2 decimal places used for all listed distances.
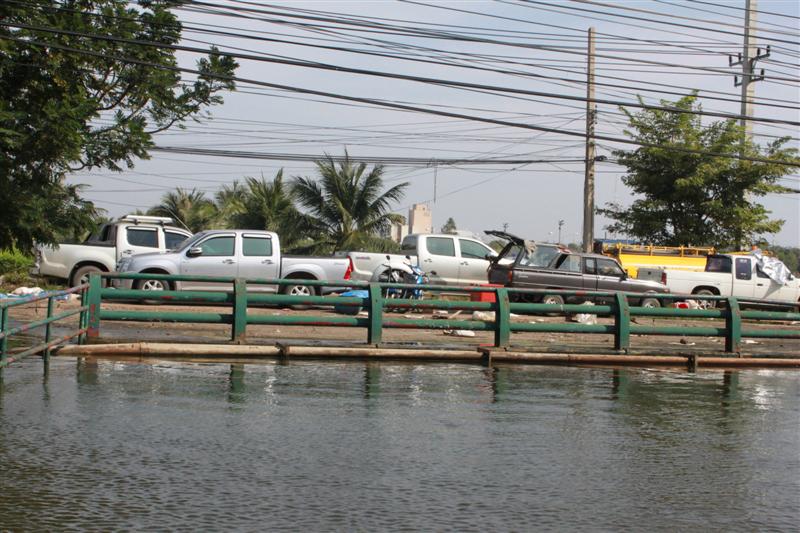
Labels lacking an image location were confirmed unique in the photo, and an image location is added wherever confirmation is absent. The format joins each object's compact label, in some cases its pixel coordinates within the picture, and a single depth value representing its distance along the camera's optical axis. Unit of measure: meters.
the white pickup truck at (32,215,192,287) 23.09
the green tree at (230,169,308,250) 41.44
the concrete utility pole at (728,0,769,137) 34.50
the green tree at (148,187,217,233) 49.19
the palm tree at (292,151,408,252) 39.69
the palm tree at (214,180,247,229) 48.22
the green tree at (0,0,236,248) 19.78
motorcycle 23.52
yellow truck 30.95
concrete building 85.69
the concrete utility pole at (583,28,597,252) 35.72
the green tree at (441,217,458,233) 93.84
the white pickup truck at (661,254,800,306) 28.91
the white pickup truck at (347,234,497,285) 26.55
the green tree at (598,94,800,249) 37.16
